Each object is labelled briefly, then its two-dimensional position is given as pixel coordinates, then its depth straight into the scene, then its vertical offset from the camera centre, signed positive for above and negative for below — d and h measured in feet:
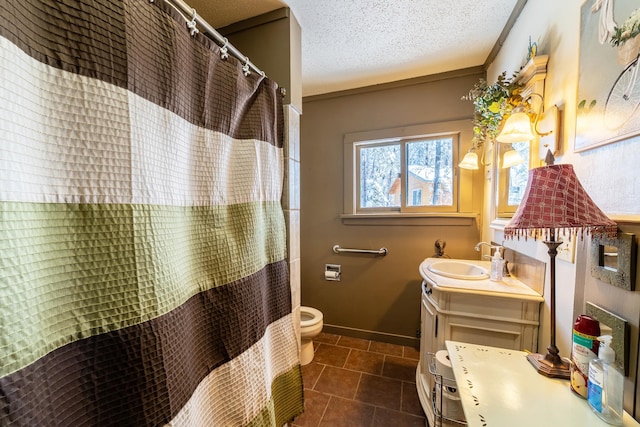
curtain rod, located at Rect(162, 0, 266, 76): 2.58 +2.09
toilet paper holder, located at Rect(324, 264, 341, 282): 7.63 -2.21
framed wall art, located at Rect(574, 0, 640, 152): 2.12 +1.26
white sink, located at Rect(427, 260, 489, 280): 5.14 -1.49
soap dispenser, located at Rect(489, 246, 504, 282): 4.39 -1.20
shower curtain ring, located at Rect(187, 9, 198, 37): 2.56 +1.86
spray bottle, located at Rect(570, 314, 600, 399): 2.17 -1.34
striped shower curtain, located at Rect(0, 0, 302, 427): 1.38 -0.17
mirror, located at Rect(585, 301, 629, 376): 2.05 -1.16
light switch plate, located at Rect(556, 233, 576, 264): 2.87 -0.59
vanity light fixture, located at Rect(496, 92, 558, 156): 3.51 +1.14
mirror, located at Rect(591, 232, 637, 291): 2.06 -0.53
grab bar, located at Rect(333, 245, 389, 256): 7.13 -1.46
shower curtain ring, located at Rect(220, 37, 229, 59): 3.05 +1.90
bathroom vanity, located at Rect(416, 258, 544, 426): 3.72 -1.82
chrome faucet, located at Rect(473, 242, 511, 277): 4.74 -1.31
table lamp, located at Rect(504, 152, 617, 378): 2.16 -0.06
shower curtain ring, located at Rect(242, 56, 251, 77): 3.40 +1.89
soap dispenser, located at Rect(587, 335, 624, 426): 1.93 -1.50
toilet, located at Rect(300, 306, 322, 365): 5.87 -3.13
